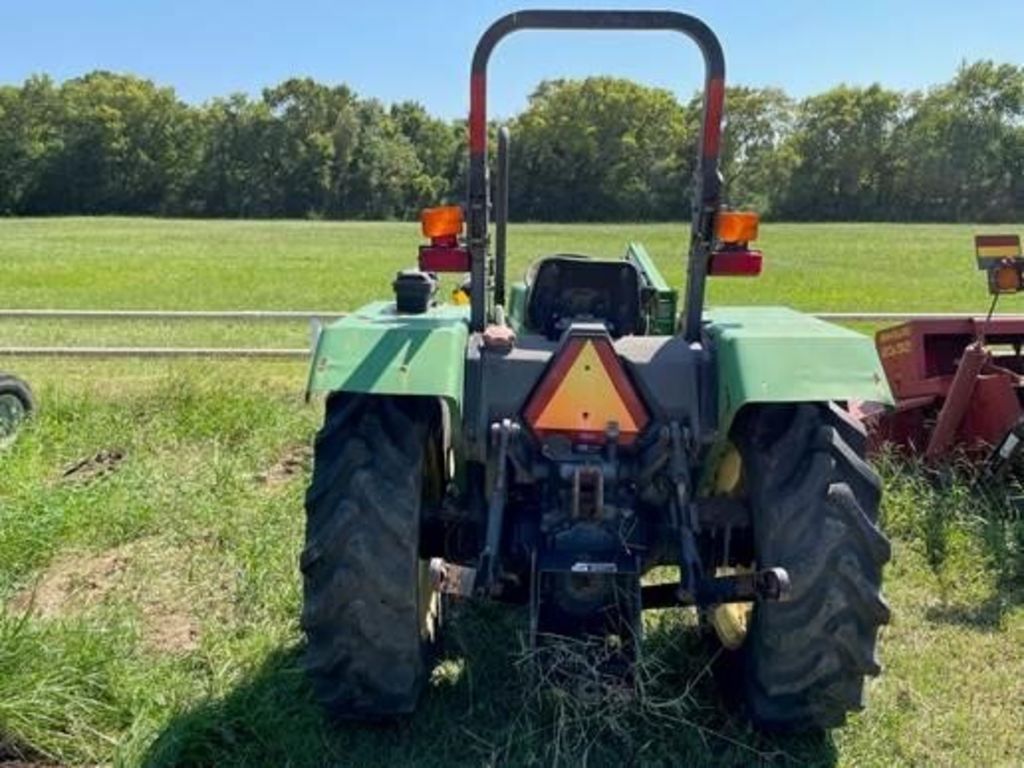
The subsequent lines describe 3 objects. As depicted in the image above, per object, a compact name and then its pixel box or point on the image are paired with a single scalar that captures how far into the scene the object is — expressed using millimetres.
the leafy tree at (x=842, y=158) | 65500
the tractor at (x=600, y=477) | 2885
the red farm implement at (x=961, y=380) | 5305
